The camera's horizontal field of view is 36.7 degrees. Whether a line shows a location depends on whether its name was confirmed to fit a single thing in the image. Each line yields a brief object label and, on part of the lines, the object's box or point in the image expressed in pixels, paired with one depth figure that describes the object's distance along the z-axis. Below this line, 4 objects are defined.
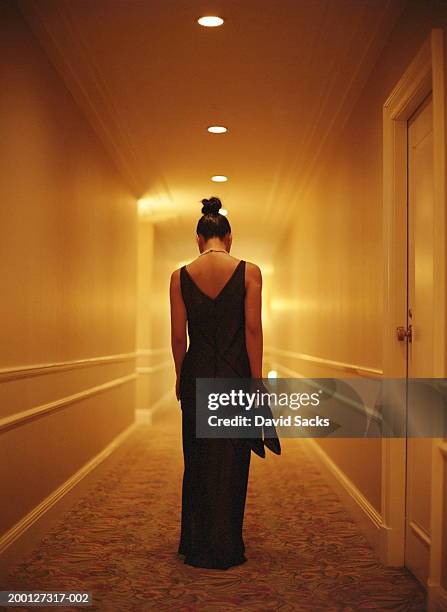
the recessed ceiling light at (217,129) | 4.96
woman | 3.00
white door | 2.81
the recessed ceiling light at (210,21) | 3.32
